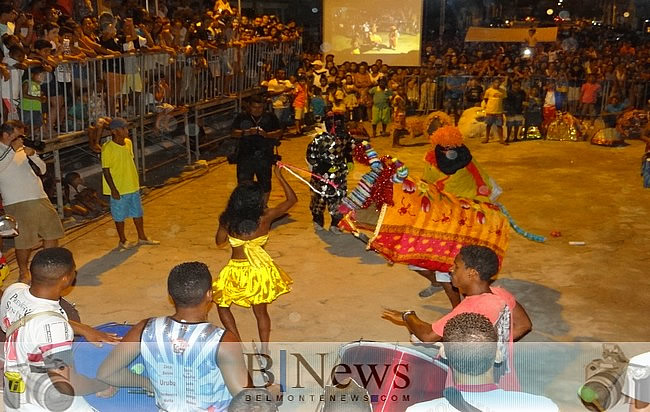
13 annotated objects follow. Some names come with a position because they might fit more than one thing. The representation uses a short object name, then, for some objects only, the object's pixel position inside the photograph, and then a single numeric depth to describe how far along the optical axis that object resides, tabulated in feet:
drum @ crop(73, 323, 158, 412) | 14.01
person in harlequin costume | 30.48
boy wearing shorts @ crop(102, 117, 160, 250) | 28.45
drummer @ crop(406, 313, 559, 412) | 10.34
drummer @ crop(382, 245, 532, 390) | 13.79
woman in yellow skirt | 18.60
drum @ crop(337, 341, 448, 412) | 13.74
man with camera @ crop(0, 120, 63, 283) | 23.91
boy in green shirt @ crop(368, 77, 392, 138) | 56.85
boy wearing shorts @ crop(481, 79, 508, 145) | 53.98
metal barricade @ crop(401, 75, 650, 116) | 63.09
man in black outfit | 32.01
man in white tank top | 11.00
